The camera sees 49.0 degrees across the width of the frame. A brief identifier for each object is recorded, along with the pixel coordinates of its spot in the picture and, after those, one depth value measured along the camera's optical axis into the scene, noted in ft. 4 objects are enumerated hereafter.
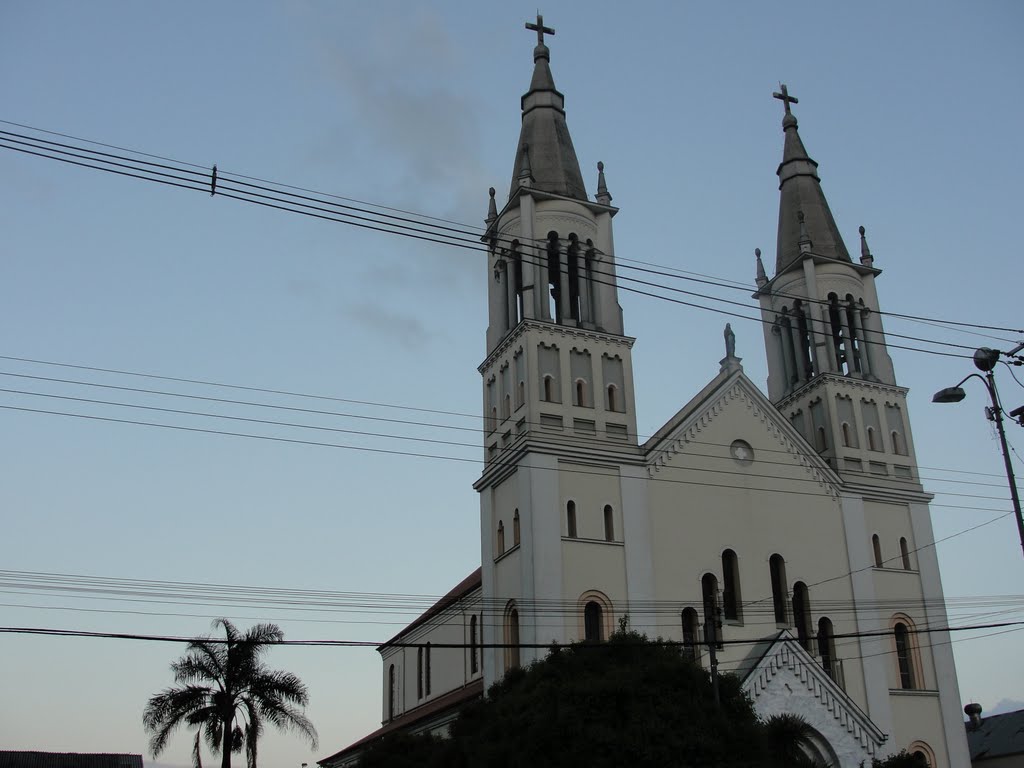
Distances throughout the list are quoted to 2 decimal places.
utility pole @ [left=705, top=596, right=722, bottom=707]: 85.73
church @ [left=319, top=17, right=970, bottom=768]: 112.78
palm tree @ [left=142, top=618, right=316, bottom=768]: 116.98
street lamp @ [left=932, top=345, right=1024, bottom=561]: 76.89
